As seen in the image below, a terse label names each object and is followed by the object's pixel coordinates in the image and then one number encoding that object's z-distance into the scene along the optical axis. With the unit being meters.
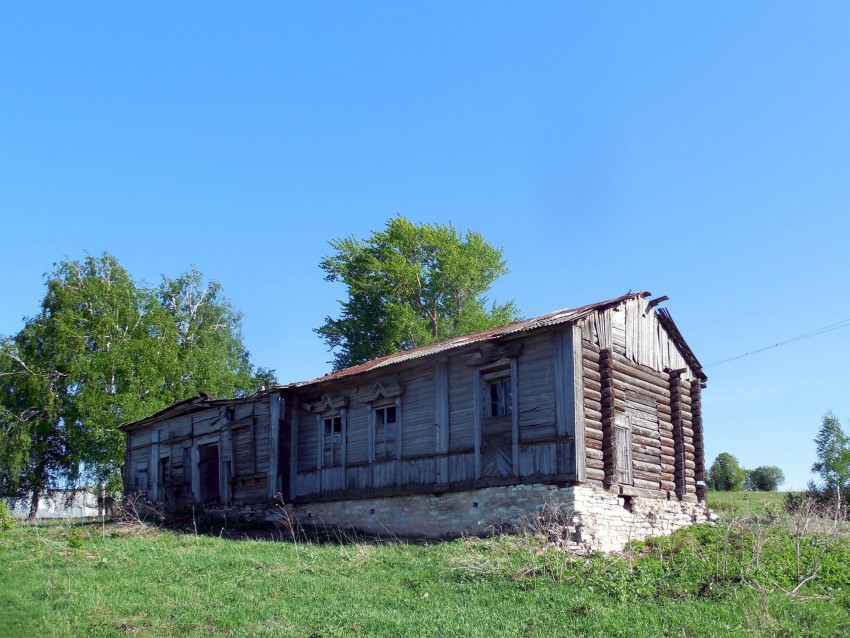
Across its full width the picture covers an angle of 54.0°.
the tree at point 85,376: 37.81
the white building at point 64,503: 41.28
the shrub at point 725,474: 45.50
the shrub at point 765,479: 46.91
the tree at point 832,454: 39.59
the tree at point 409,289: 43.34
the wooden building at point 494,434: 19.27
